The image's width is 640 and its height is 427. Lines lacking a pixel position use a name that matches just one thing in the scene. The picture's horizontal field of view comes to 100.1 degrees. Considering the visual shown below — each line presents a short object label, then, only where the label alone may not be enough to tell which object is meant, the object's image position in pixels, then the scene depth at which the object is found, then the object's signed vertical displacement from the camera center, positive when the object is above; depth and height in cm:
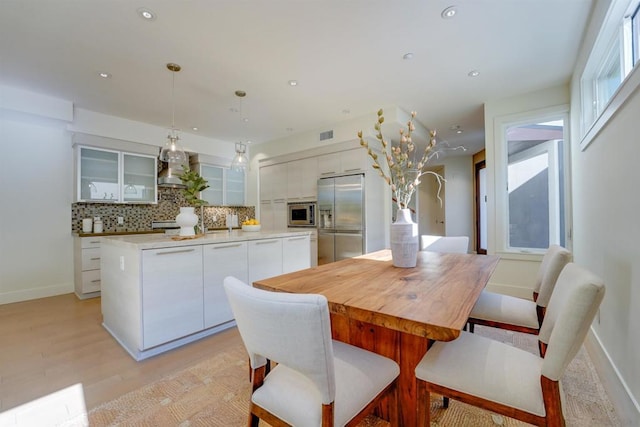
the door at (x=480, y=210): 650 +7
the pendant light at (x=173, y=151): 279 +68
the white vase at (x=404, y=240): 162 -16
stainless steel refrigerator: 413 -7
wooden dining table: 87 -34
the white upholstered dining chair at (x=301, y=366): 70 -53
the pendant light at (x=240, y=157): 326 +71
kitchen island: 206 -59
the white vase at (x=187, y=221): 244 -6
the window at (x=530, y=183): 346 +40
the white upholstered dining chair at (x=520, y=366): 82 -58
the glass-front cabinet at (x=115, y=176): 399 +62
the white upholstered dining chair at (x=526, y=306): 147 -59
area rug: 143 -112
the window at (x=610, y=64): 165 +111
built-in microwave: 484 +0
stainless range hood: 476 +67
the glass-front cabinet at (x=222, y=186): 545 +62
